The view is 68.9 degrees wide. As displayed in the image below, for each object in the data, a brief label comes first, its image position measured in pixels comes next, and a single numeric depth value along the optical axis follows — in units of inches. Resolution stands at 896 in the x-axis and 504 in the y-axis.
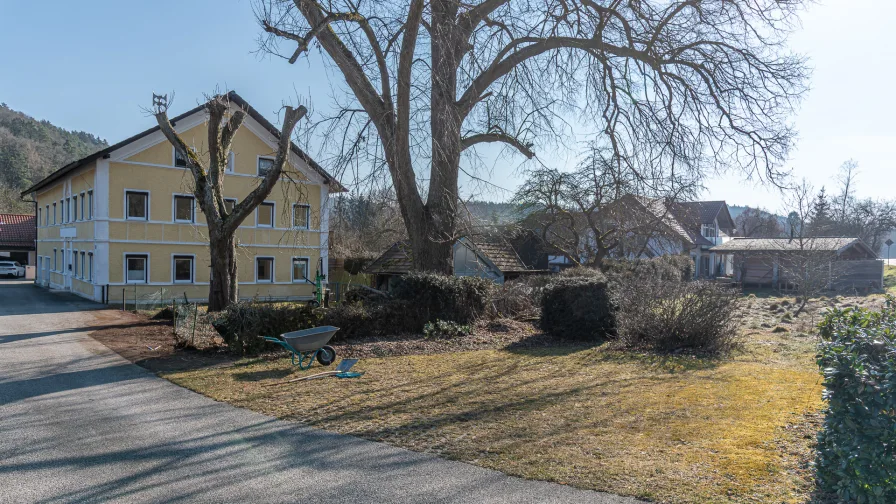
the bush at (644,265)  1078.3
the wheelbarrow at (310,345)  436.1
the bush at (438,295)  616.1
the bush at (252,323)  492.4
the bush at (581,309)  587.8
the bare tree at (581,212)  893.8
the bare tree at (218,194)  675.4
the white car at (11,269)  1941.4
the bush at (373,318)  560.4
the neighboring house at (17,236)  2103.8
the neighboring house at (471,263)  1050.7
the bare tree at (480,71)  550.0
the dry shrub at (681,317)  502.6
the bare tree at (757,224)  2952.8
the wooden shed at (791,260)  1391.5
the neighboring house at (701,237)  1218.0
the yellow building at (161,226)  1081.4
